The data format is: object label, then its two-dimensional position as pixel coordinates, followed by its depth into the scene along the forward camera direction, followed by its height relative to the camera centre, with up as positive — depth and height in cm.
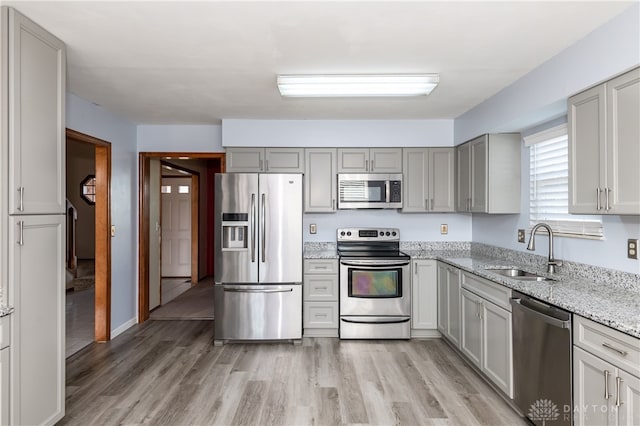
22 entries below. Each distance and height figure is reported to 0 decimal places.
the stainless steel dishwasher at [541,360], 199 -84
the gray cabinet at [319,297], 404 -88
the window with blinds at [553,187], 279 +23
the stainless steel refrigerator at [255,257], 387 -43
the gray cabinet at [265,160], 429 +62
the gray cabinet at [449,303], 350 -86
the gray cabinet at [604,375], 159 -73
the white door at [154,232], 488 -23
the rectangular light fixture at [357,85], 282 +99
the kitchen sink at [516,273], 289 -48
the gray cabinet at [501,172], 356 +40
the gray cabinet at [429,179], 436 +40
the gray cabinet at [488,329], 258 -87
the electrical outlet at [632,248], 226 -20
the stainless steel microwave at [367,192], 429 +25
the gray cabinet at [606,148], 192 +37
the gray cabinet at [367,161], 434 +61
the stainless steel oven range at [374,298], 395 -87
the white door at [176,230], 755 -31
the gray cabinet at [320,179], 432 +40
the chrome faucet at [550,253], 284 -30
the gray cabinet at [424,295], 404 -86
